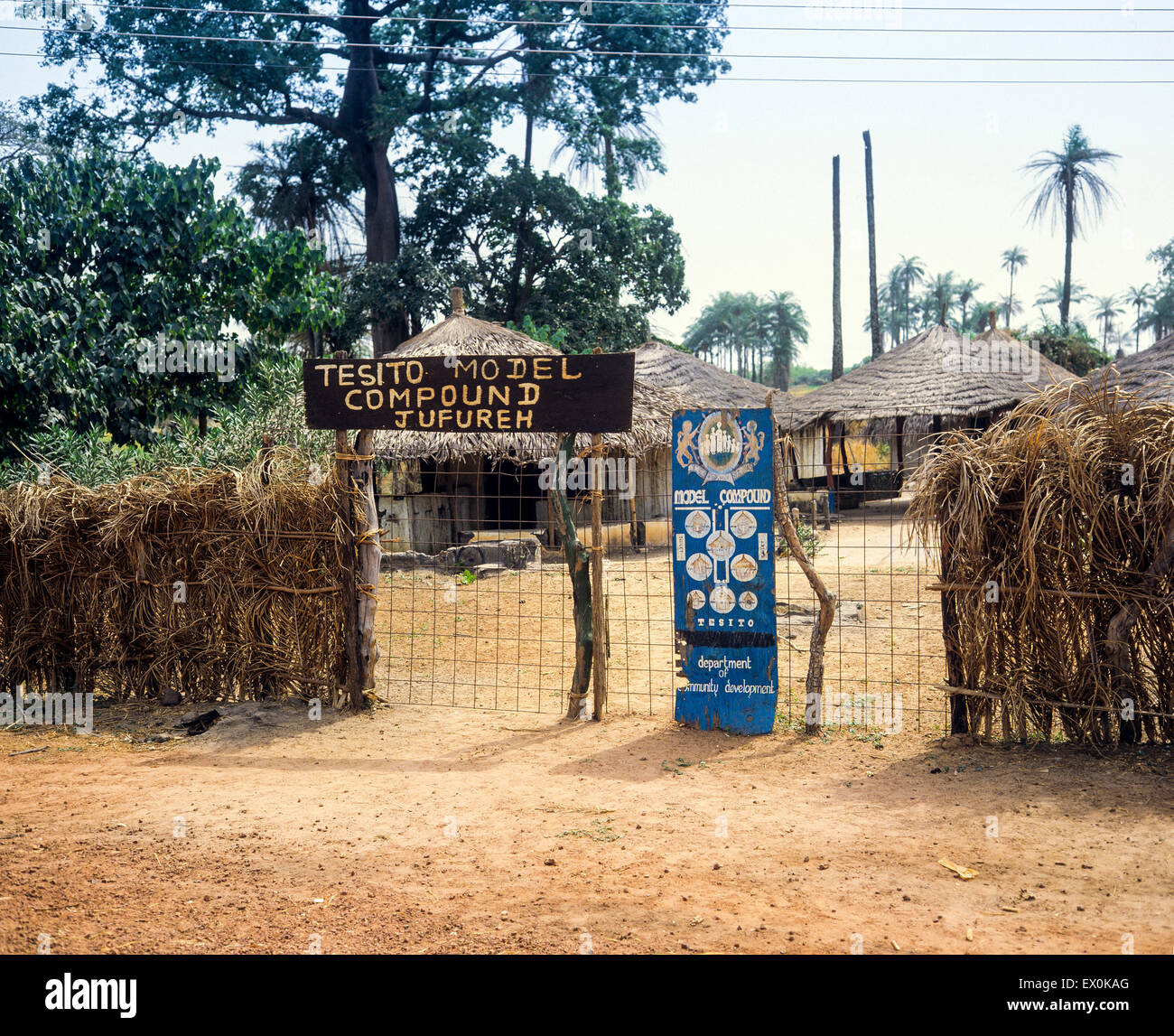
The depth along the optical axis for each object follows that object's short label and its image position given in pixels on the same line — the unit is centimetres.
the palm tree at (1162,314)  7425
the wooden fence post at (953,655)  576
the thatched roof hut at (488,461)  1677
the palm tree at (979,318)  7206
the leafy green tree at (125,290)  1160
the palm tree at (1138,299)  7938
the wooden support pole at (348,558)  721
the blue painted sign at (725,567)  627
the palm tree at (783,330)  9544
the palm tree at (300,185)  2691
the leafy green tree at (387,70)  2358
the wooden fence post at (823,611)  619
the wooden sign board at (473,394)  681
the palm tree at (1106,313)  9356
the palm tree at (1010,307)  7738
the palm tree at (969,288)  8571
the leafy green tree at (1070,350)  3397
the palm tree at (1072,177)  4075
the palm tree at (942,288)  9056
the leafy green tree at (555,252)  2445
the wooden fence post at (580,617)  695
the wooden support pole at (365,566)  725
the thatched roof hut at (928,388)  2250
